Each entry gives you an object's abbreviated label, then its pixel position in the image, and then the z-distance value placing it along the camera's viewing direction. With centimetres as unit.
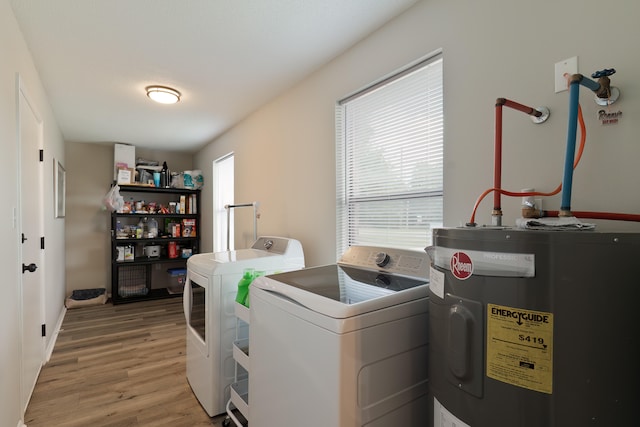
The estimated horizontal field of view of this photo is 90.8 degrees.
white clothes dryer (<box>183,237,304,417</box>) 190
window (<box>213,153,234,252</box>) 424
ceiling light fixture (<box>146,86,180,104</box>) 261
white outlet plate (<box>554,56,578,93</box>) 107
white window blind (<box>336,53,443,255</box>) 162
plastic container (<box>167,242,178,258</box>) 493
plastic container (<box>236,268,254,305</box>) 178
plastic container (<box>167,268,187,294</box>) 486
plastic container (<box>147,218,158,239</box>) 481
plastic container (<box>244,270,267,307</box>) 174
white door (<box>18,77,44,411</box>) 193
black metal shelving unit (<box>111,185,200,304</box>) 452
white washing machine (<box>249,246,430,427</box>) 97
